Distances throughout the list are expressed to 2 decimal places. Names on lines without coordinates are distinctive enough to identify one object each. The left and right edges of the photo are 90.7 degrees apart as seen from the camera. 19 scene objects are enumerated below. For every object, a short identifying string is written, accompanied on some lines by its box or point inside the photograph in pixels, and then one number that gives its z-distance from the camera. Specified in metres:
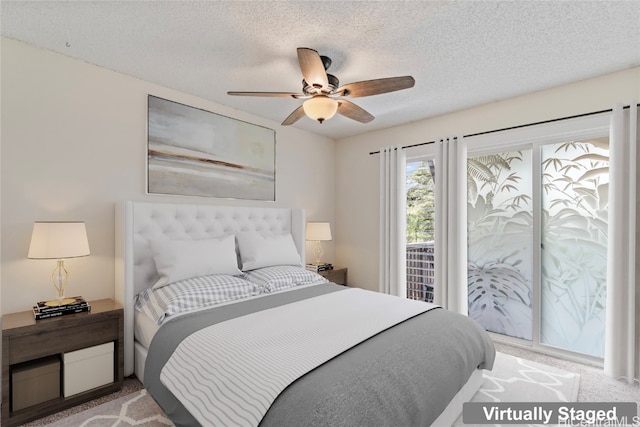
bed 1.31
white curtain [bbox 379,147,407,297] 3.92
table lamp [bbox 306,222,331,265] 4.02
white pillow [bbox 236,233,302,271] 3.10
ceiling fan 1.94
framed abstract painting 2.91
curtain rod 2.63
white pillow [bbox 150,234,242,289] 2.49
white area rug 1.96
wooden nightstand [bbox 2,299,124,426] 1.90
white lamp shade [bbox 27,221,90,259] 2.05
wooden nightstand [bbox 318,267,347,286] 3.99
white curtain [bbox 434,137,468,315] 3.42
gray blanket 1.22
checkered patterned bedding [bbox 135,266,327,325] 2.20
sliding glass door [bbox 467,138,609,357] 2.85
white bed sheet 2.20
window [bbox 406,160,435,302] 3.91
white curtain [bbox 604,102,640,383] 2.45
